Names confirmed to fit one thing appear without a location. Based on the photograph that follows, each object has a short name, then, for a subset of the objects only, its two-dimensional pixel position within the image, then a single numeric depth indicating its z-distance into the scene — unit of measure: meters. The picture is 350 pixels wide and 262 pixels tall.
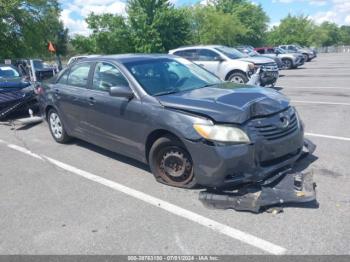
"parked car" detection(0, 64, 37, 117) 9.28
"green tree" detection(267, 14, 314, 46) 76.44
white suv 12.88
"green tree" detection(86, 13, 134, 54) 44.59
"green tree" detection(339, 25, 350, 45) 133.25
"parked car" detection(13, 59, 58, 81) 20.32
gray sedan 4.04
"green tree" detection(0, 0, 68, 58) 24.98
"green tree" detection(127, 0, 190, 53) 43.66
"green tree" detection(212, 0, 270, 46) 64.88
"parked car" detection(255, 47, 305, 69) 26.36
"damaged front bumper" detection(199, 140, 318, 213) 3.86
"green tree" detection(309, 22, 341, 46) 92.86
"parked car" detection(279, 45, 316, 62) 33.94
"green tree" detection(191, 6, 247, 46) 49.75
